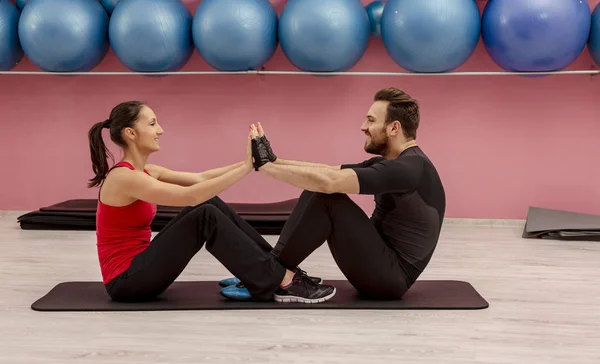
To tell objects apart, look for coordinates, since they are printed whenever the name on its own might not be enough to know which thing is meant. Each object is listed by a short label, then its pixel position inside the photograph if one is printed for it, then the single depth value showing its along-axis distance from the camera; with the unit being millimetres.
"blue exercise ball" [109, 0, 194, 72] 4031
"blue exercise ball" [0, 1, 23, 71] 4234
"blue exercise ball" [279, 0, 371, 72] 3943
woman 2627
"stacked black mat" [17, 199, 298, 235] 4309
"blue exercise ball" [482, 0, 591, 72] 3846
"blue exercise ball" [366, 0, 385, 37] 4250
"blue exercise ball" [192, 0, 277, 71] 3984
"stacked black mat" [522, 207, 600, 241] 4094
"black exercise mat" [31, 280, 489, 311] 2721
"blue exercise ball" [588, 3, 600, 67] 4016
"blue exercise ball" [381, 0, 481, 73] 3865
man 2602
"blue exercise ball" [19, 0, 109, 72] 4062
